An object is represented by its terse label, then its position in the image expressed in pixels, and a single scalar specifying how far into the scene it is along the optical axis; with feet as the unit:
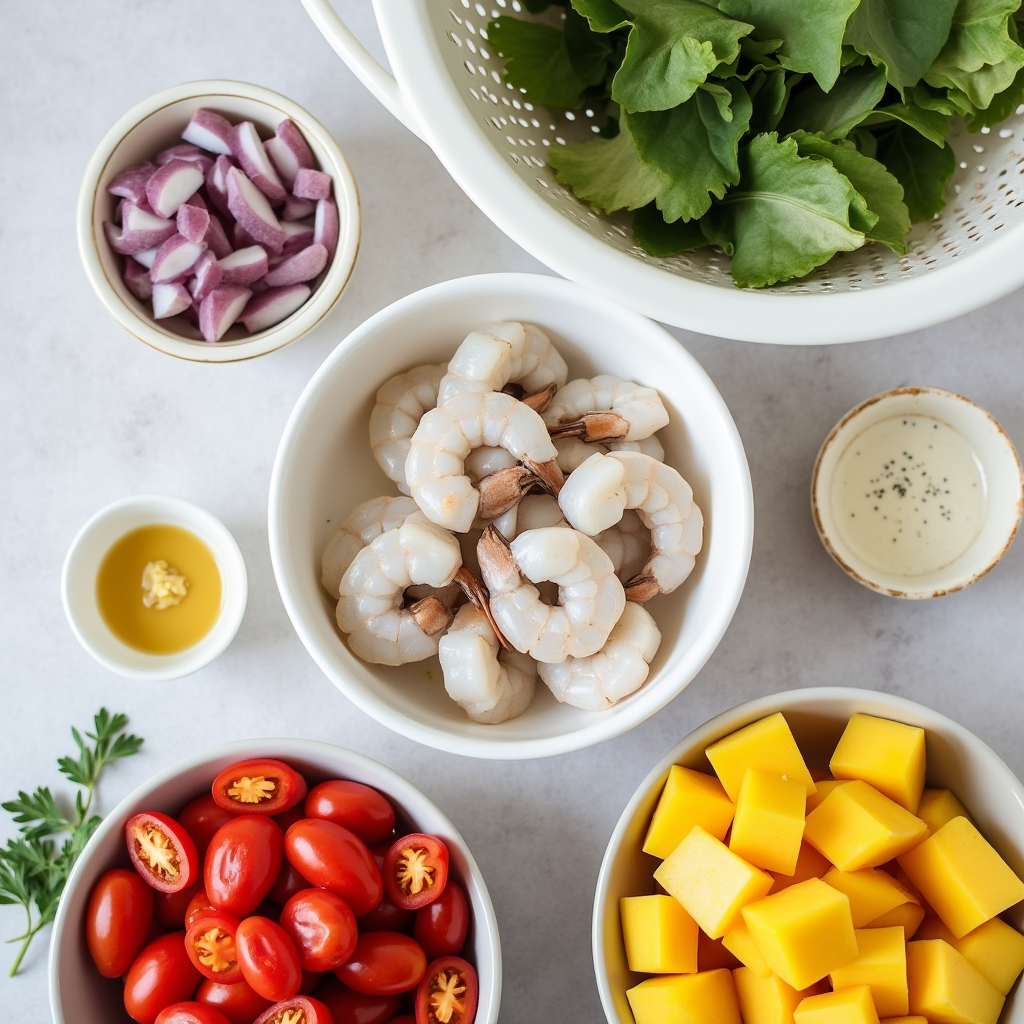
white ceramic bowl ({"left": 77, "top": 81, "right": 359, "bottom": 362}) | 1.67
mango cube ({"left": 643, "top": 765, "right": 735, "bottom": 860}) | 1.58
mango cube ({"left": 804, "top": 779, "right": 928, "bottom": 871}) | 1.55
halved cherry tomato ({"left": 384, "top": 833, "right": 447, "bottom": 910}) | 1.60
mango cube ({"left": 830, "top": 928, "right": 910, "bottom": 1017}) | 1.55
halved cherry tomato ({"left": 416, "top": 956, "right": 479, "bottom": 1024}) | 1.60
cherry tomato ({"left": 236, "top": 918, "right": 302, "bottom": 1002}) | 1.53
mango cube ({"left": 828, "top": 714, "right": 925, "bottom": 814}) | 1.60
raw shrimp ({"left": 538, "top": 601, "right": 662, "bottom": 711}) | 1.52
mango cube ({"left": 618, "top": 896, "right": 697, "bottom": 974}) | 1.57
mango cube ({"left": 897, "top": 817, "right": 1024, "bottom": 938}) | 1.57
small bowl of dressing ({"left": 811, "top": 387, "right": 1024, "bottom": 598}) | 1.72
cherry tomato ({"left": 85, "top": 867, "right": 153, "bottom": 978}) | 1.60
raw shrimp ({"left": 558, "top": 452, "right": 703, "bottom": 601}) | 1.49
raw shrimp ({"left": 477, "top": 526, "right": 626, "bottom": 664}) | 1.49
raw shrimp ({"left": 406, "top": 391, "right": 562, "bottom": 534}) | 1.51
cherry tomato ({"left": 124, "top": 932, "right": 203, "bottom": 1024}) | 1.59
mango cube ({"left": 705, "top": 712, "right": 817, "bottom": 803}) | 1.58
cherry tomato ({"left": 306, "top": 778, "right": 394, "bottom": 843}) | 1.62
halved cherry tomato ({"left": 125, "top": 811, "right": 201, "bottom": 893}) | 1.61
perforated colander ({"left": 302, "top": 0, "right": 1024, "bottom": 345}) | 1.35
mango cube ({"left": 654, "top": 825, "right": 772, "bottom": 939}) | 1.54
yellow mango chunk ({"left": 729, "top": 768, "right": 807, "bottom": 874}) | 1.54
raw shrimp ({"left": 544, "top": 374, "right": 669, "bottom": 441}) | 1.56
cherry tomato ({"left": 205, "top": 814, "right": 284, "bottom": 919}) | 1.58
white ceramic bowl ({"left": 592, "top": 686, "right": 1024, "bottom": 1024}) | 1.59
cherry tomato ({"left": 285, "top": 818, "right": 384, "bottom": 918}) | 1.58
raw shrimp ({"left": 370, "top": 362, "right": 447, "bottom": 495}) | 1.60
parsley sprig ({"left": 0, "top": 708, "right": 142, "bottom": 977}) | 1.74
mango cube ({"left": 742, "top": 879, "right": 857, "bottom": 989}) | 1.50
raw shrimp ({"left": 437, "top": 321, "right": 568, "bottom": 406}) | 1.54
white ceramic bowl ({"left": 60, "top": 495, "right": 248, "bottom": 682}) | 1.71
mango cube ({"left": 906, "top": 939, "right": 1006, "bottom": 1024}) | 1.55
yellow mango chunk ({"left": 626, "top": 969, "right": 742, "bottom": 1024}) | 1.56
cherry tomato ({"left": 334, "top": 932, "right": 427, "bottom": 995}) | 1.59
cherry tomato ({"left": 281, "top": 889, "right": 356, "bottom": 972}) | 1.55
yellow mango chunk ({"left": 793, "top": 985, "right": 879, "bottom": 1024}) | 1.51
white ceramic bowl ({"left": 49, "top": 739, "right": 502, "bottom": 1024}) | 1.59
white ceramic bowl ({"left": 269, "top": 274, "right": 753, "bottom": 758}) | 1.53
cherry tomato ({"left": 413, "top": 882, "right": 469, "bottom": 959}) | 1.62
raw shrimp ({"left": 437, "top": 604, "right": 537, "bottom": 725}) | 1.51
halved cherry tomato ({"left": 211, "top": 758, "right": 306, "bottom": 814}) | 1.62
